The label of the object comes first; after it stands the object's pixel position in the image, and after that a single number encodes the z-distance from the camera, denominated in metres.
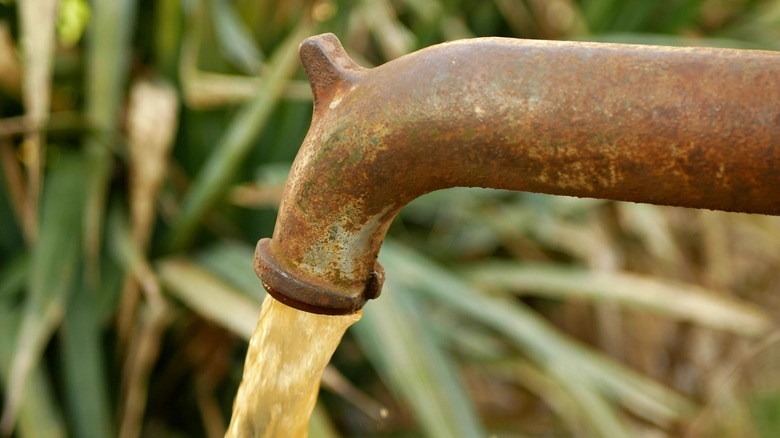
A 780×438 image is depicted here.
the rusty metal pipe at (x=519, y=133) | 0.57
